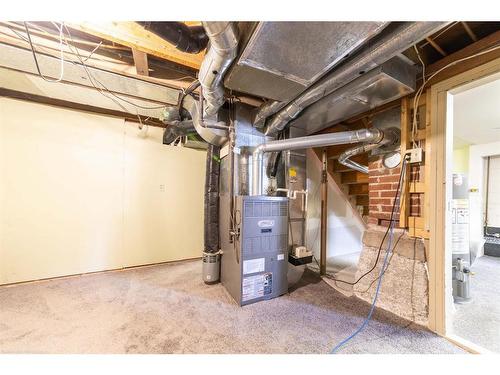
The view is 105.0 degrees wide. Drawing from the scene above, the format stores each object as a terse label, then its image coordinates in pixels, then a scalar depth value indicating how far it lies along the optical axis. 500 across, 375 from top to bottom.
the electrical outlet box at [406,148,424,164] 1.61
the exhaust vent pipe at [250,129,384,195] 1.81
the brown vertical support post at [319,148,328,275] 2.81
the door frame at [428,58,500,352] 1.47
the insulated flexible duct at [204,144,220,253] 2.38
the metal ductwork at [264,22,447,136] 1.00
